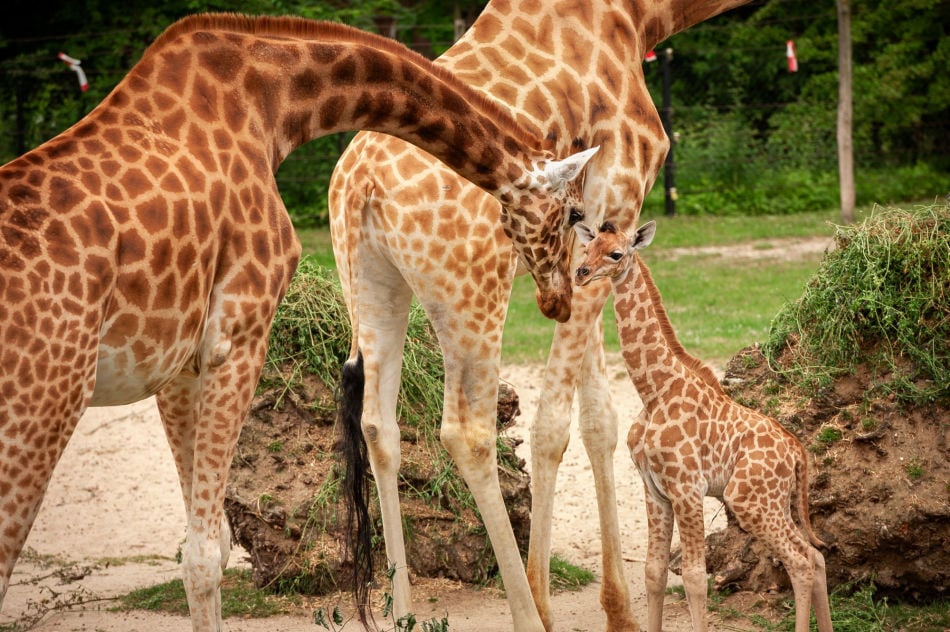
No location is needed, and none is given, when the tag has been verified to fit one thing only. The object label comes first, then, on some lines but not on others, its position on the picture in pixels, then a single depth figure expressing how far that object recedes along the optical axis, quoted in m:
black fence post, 36.53
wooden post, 34.09
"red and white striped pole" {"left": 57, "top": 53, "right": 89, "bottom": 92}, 30.61
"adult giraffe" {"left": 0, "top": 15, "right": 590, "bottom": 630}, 7.02
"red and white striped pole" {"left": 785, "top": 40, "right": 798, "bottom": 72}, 35.66
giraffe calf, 9.85
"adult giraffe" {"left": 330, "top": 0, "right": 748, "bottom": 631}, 9.90
